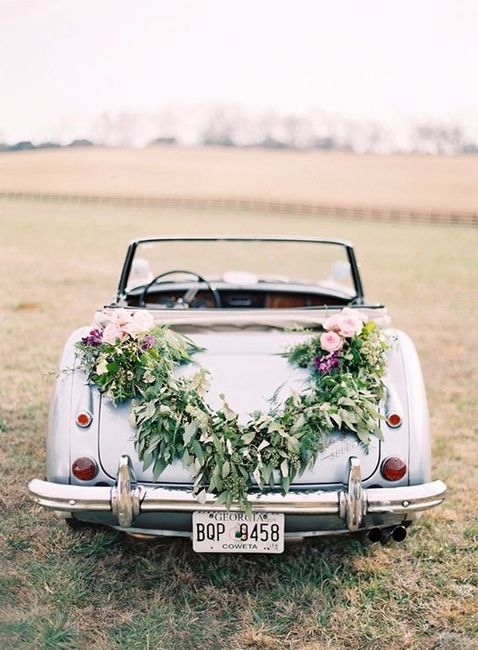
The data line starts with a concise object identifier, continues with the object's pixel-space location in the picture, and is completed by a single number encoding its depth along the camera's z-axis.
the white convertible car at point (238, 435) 3.37
